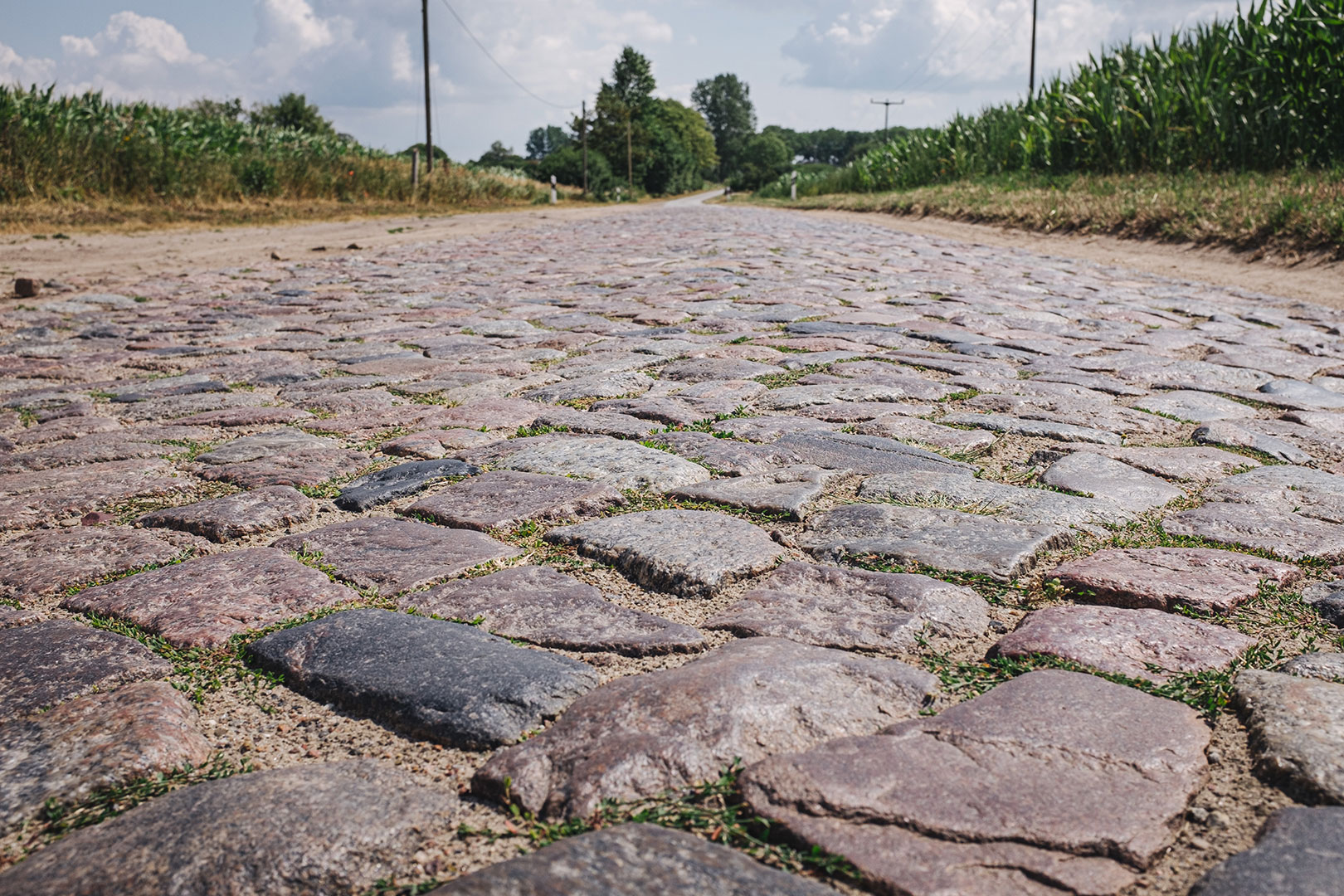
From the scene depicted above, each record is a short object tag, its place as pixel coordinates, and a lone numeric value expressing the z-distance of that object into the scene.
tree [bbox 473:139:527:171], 69.44
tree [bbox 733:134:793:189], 100.62
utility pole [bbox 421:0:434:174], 24.51
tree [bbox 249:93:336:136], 35.72
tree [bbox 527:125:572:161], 143.88
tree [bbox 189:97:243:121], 20.73
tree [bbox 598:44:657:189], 72.62
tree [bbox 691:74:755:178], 119.06
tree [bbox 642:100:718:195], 62.69
